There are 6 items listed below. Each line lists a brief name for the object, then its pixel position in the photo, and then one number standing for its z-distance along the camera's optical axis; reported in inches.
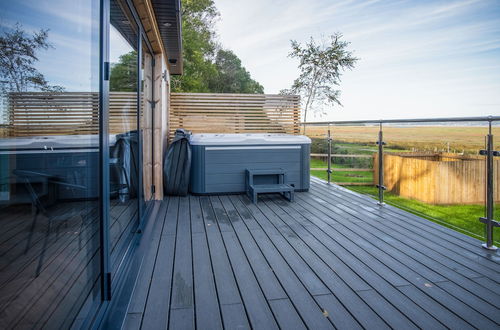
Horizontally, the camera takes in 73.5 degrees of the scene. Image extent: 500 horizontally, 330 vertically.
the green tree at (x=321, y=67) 358.9
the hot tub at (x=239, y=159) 168.1
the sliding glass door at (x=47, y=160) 26.5
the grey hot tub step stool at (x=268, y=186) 152.7
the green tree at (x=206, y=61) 478.3
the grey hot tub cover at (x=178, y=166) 166.7
